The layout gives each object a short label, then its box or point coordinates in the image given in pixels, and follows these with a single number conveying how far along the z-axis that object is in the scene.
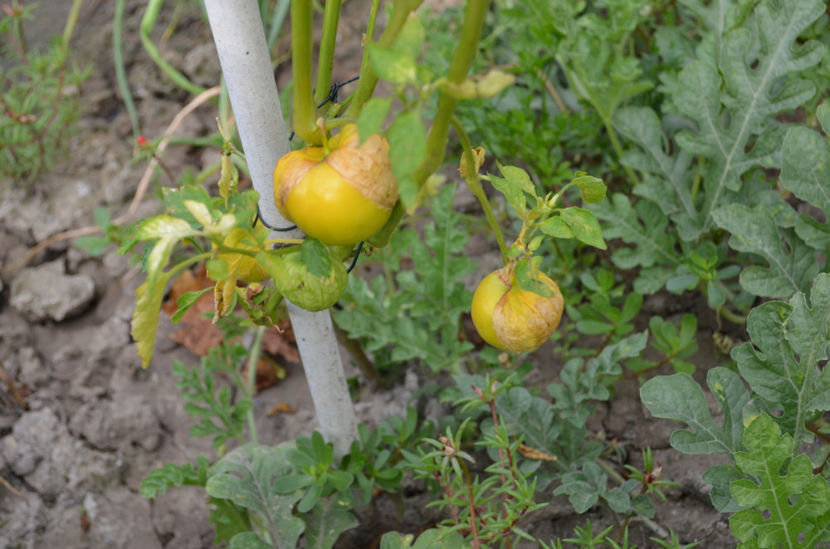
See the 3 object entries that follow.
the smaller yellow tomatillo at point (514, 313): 0.86
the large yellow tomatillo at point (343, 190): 0.80
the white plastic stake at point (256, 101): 0.89
